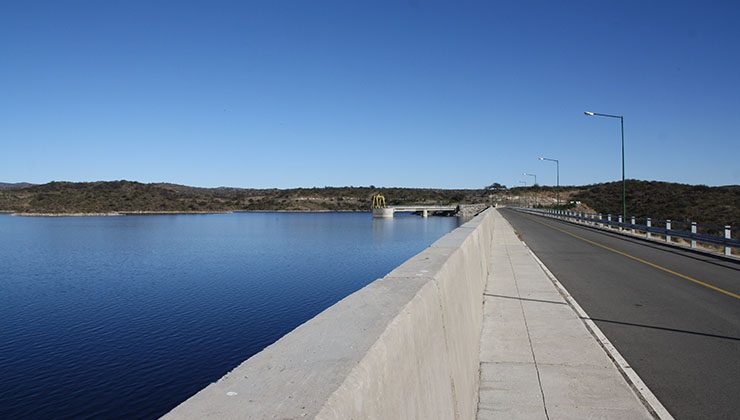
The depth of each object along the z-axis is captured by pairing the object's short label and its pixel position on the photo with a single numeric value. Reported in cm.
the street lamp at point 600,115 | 4048
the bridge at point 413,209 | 14350
